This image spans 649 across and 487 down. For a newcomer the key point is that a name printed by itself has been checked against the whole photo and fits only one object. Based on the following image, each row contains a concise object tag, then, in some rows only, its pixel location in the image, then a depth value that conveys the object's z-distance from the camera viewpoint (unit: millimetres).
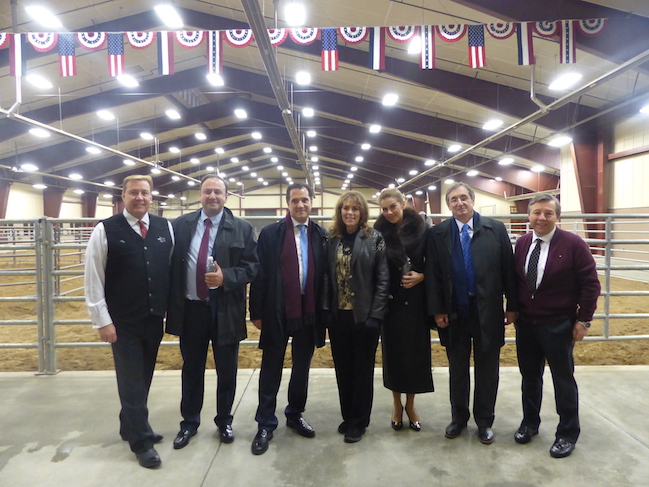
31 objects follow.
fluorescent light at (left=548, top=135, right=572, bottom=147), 12259
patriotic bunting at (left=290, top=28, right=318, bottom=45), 5593
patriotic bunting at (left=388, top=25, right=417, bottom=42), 5590
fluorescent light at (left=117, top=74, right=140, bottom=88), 7953
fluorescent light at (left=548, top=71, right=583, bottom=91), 8117
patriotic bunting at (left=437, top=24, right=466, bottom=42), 5435
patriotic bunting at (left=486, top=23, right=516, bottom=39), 5645
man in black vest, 2105
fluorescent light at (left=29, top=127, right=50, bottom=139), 11336
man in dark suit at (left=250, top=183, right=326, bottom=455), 2350
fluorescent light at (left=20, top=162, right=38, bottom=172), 16156
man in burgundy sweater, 2201
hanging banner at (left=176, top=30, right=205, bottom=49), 5898
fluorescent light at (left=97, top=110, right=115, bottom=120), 11838
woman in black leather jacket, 2279
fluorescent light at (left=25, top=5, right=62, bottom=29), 5850
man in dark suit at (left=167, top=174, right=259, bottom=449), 2285
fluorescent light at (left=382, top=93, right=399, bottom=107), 10898
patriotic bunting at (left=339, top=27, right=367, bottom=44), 5648
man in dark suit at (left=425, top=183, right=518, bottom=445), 2328
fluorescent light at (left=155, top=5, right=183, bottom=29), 5540
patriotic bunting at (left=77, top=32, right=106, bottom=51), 5816
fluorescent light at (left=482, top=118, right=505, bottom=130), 11758
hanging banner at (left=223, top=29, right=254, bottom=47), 5982
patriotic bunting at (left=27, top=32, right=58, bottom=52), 5734
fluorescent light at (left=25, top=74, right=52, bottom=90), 8812
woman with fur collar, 2391
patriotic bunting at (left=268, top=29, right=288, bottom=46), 5934
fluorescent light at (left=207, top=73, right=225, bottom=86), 7470
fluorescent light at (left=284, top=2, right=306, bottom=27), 5133
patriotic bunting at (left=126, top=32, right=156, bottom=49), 5777
